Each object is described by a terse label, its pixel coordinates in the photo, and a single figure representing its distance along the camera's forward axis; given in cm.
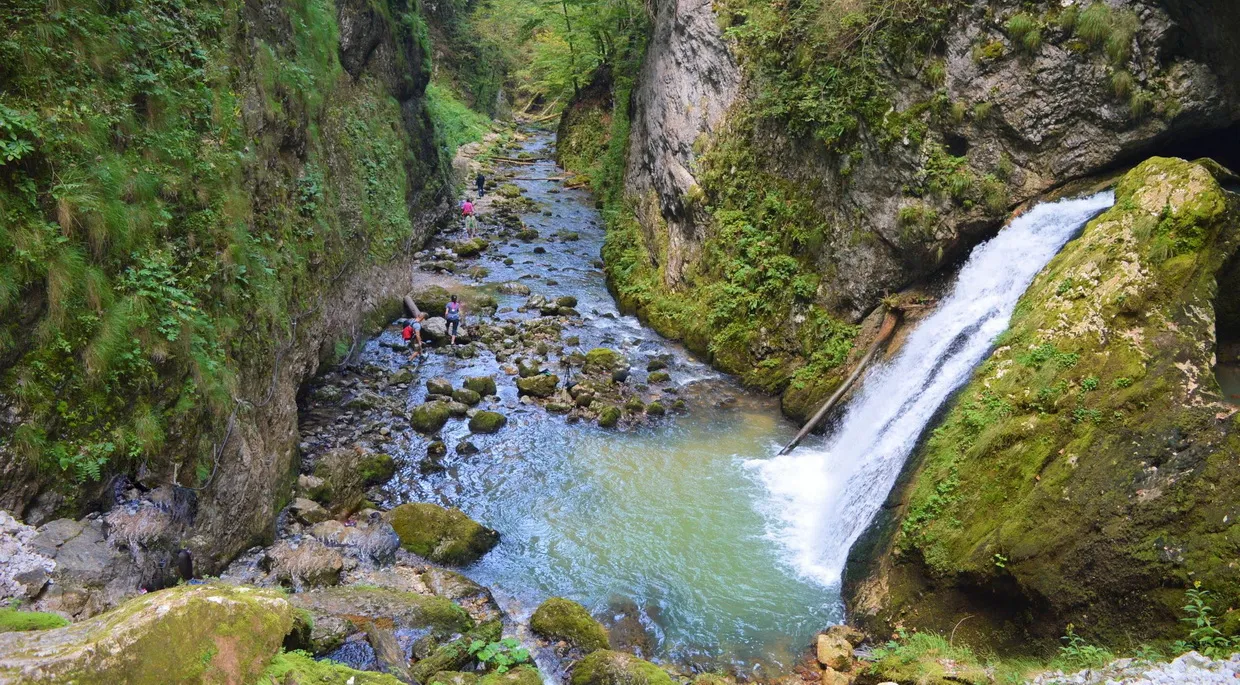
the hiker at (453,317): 1698
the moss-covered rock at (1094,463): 716
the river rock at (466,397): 1461
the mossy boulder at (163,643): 382
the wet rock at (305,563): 871
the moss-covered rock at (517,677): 705
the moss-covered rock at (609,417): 1422
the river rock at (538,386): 1520
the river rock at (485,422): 1370
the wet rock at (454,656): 703
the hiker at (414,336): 1667
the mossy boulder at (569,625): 847
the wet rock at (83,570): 579
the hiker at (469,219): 2500
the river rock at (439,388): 1472
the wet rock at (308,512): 1000
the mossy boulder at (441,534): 1012
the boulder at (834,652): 842
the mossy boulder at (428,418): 1344
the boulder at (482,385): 1504
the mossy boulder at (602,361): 1632
